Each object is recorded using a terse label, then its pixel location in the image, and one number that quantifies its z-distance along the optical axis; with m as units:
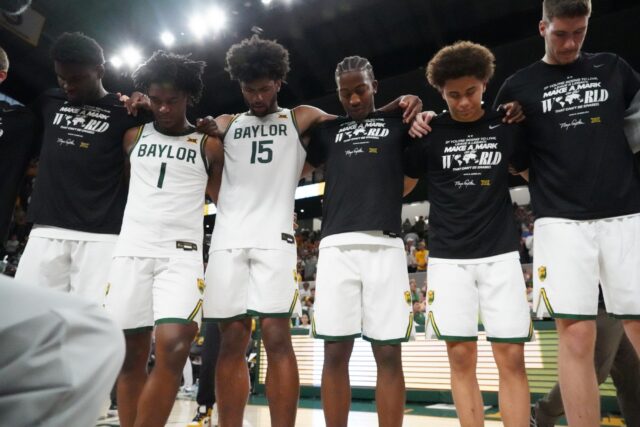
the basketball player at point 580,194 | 2.40
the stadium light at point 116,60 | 10.66
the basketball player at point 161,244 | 2.66
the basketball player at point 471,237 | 2.62
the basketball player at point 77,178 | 2.90
